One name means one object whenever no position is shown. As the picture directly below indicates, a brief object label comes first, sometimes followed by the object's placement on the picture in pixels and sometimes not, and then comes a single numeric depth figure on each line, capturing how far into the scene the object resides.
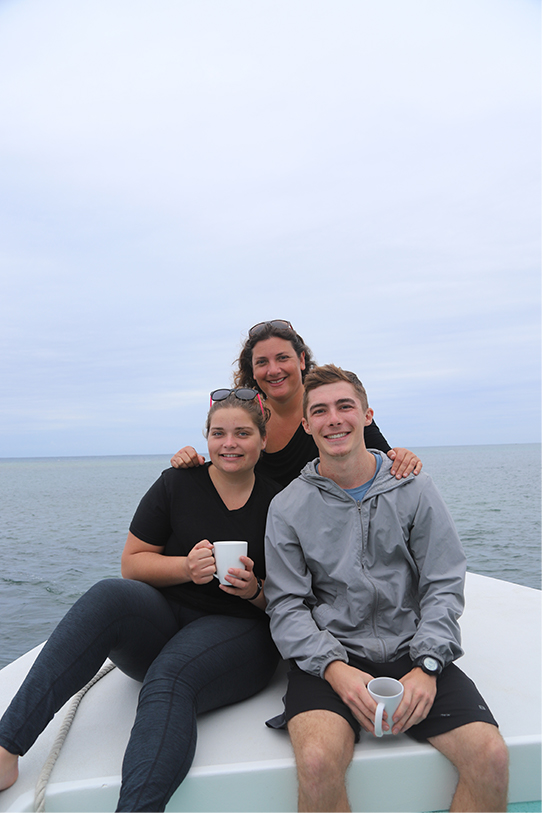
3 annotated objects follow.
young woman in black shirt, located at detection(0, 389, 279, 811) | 1.68
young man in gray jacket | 1.67
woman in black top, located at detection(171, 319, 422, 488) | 3.27
